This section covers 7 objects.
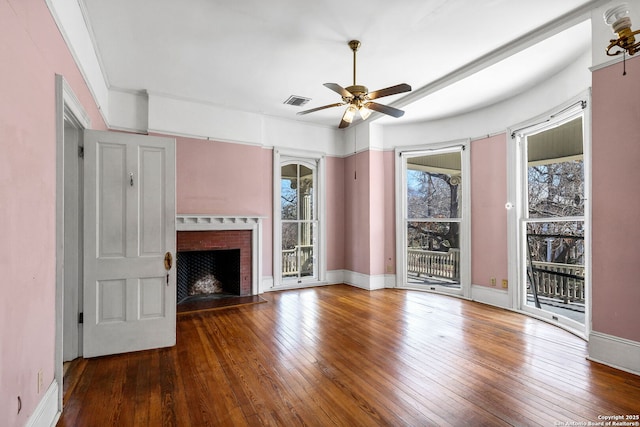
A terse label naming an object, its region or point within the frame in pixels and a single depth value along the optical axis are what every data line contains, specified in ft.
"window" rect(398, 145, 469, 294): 17.88
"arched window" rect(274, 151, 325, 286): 19.61
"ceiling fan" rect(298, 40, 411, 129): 10.39
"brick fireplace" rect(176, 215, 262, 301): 16.61
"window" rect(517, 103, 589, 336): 12.20
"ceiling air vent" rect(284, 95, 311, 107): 16.42
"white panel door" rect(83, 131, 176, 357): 10.00
